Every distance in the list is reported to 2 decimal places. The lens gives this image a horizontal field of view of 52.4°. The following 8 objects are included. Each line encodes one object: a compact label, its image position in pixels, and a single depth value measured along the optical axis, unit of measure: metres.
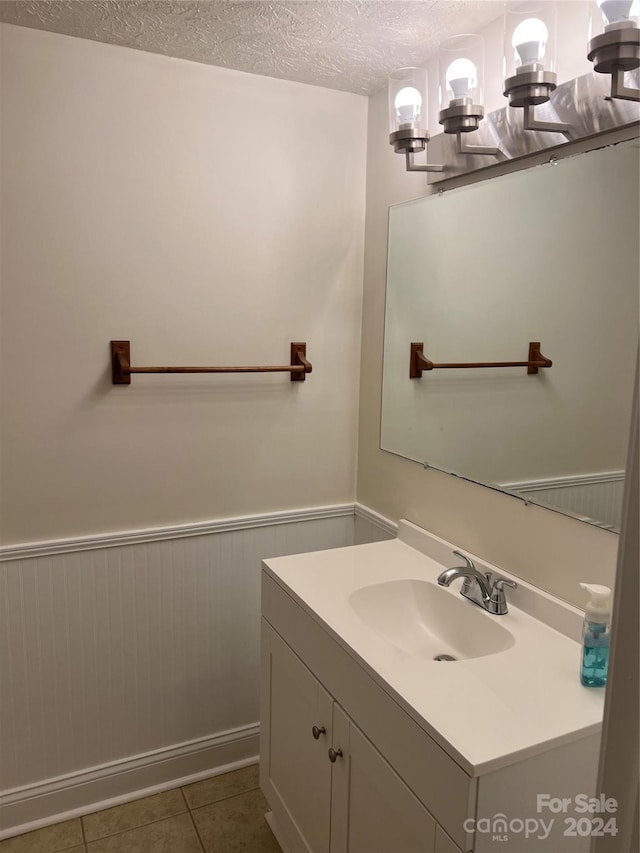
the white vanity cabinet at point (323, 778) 1.21
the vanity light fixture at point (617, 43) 1.12
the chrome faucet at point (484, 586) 1.50
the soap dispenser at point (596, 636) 1.20
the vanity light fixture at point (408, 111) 1.65
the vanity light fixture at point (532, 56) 1.31
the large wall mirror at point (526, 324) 1.32
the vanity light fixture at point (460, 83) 1.50
